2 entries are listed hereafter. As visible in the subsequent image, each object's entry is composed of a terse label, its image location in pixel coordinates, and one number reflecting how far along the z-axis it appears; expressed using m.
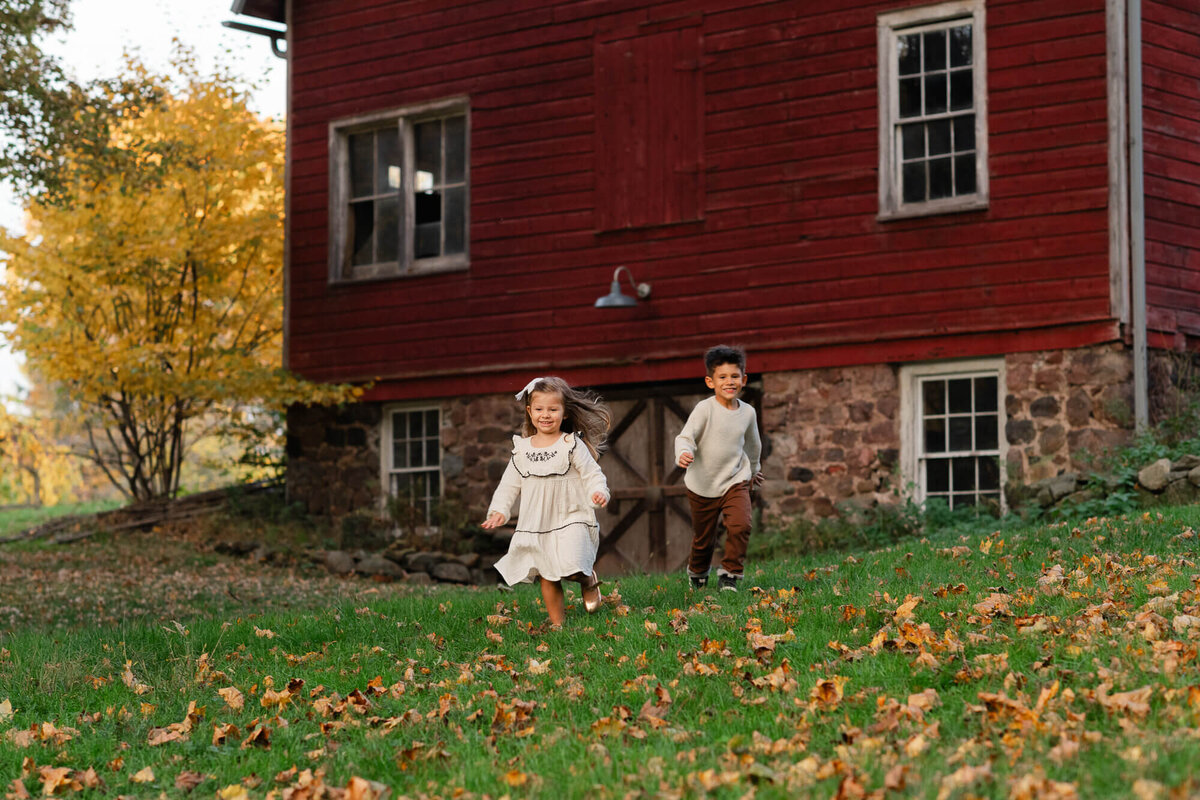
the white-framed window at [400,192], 15.45
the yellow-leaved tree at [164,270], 15.93
